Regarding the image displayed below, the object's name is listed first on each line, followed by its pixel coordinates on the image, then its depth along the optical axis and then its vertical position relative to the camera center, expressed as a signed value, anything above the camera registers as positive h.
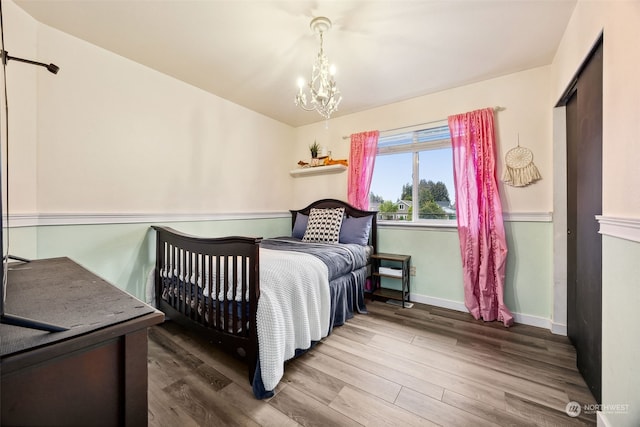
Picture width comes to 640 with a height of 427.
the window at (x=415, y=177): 2.95 +0.43
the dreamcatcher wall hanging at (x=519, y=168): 2.41 +0.42
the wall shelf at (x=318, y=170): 3.53 +0.62
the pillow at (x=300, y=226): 3.49 -0.18
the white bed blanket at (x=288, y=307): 1.51 -0.64
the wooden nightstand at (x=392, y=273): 2.88 -0.70
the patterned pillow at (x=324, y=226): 3.10 -0.17
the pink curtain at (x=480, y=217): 2.47 -0.05
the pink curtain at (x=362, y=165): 3.27 +0.62
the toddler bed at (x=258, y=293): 1.54 -0.59
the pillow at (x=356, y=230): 3.02 -0.21
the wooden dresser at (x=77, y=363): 0.52 -0.34
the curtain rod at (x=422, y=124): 2.56 +1.04
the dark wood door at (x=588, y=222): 1.41 -0.07
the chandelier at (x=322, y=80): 1.83 +1.01
